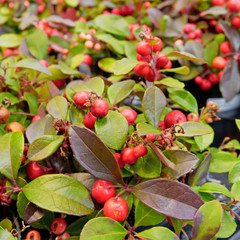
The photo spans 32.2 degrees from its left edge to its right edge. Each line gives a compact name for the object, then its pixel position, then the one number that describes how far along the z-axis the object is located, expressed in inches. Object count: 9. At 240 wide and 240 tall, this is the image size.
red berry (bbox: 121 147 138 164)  7.0
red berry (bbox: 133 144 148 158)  6.9
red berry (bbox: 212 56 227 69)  11.7
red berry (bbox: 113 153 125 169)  7.2
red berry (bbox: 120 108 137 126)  7.7
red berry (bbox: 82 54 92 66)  11.9
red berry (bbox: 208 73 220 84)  12.2
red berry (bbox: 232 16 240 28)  12.3
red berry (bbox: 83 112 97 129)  7.4
